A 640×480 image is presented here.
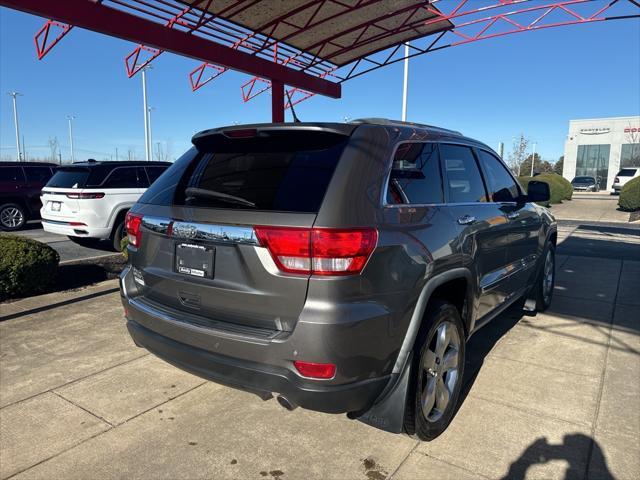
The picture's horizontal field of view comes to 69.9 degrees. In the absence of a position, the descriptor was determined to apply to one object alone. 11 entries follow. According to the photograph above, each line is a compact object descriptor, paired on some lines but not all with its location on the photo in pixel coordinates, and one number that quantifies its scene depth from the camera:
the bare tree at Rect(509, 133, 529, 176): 67.69
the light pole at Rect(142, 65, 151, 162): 34.66
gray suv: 2.12
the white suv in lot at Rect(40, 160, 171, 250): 8.08
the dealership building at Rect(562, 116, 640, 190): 50.28
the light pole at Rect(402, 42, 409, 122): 17.36
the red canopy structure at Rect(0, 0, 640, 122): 7.80
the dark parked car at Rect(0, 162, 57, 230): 12.80
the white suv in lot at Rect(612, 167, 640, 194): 31.05
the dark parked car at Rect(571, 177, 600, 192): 42.62
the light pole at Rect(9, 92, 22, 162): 65.96
